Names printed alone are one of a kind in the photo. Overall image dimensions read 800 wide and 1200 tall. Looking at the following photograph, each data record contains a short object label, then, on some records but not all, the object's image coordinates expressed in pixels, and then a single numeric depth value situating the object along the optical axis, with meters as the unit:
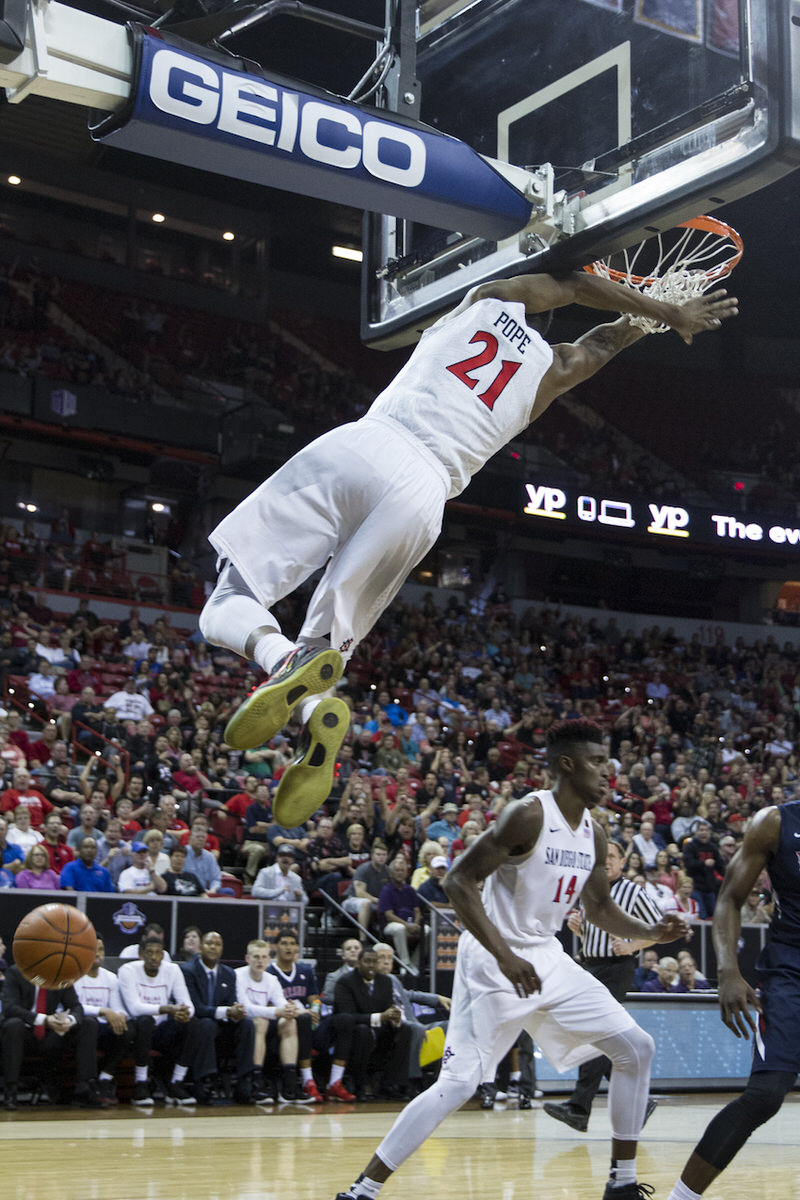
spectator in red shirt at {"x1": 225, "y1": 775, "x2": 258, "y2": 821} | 14.12
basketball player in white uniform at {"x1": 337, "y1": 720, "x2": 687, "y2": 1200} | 5.51
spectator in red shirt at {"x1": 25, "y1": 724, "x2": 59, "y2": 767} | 14.66
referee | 8.53
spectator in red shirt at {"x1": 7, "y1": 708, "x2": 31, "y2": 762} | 14.88
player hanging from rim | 4.29
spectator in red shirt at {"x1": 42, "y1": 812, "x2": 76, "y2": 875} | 11.52
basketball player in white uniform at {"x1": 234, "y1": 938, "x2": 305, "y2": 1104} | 10.82
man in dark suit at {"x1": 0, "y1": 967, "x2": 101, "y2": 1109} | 9.74
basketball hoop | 6.12
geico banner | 4.73
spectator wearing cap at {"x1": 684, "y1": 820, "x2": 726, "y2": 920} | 15.21
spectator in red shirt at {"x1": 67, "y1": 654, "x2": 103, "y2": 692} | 17.36
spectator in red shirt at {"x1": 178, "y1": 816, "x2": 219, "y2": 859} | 12.69
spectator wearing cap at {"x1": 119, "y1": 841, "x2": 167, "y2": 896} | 11.44
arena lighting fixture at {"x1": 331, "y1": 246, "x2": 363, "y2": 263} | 28.83
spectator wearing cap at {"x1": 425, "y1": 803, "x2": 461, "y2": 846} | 14.41
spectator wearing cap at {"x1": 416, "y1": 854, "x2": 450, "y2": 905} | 12.91
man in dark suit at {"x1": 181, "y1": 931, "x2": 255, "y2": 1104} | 10.58
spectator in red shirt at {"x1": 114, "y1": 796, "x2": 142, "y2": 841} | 12.68
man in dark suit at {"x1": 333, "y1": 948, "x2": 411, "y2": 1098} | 11.28
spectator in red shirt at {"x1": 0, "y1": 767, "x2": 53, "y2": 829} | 12.26
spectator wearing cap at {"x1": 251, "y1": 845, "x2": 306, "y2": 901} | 12.31
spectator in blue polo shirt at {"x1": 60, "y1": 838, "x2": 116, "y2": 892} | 11.03
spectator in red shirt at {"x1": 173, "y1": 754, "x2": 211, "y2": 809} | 14.52
